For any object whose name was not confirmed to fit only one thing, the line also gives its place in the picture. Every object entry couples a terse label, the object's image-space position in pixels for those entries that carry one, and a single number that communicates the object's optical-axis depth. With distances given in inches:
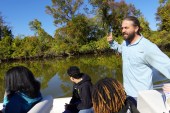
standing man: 46.7
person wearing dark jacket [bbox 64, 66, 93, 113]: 62.6
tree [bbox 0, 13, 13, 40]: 620.2
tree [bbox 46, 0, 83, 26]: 592.5
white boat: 35.2
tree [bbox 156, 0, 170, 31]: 496.2
